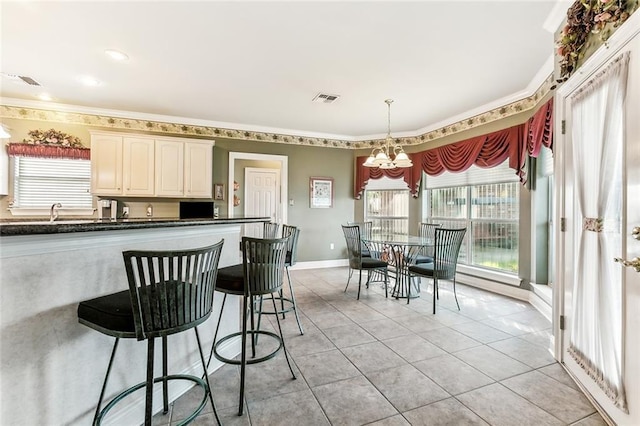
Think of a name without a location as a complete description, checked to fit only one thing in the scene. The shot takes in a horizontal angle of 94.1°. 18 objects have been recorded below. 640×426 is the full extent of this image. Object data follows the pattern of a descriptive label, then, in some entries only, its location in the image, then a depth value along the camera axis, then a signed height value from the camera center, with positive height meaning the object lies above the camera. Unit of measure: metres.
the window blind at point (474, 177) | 4.30 +0.65
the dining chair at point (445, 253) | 3.46 -0.42
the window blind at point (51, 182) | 4.32 +0.46
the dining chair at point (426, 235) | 4.45 -0.28
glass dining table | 3.84 -0.57
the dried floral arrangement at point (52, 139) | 4.33 +1.11
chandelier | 3.76 +0.72
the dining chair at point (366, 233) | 4.55 -0.28
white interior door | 5.79 +0.41
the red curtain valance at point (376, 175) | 5.68 +0.82
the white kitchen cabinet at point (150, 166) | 4.46 +0.76
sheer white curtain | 1.65 -0.05
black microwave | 5.02 +0.10
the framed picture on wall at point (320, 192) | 5.97 +0.47
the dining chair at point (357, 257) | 3.94 -0.56
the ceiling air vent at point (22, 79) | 3.45 +1.61
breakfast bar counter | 1.18 -0.46
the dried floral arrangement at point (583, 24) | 1.61 +1.20
